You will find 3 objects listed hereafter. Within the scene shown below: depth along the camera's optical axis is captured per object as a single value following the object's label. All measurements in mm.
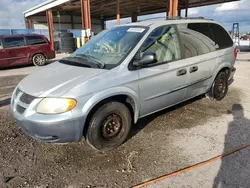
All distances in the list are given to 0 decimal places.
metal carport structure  14847
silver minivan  2500
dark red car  10328
